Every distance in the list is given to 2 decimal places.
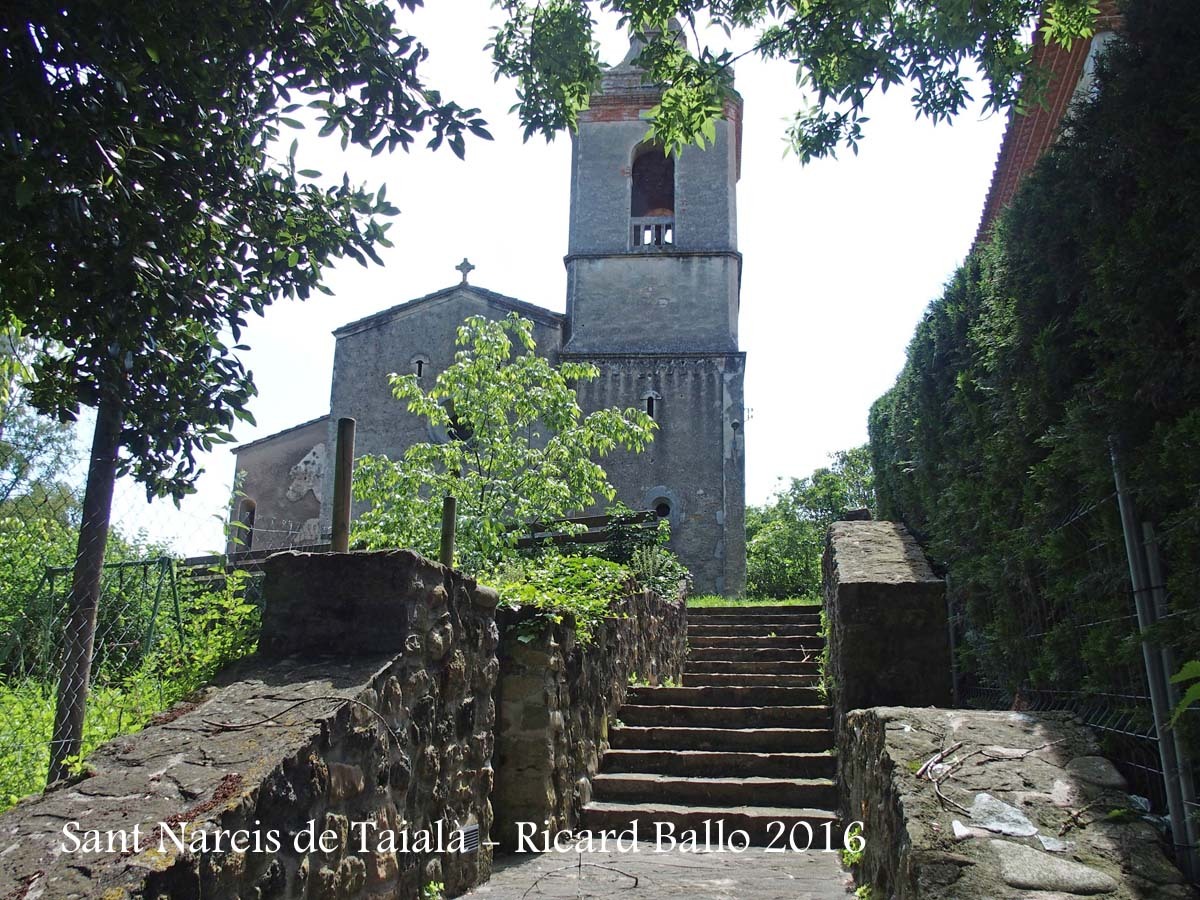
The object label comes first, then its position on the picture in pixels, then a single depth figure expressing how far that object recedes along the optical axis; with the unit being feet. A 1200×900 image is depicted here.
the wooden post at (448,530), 16.63
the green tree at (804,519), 80.07
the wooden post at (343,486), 13.97
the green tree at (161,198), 11.56
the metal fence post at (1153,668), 8.93
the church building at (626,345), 58.49
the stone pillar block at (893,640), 17.97
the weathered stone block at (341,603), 12.67
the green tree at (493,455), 34.73
